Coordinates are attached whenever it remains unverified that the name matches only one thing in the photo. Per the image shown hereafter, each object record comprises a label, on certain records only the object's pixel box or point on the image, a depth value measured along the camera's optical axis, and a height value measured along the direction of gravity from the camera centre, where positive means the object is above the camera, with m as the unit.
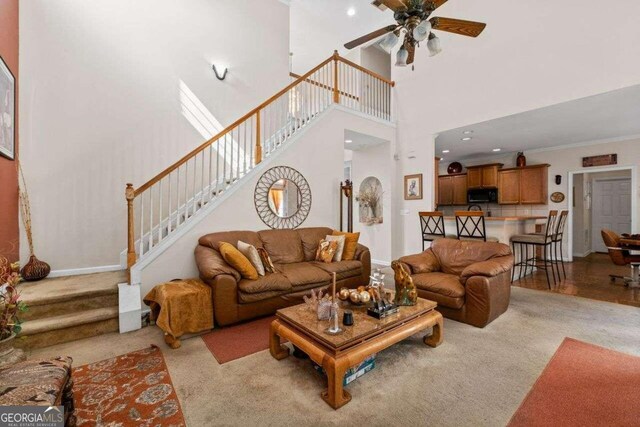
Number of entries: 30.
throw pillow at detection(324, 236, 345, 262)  4.11 -0.53
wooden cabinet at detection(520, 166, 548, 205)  6.66 +0.62
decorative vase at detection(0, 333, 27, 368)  1.65 -0.86
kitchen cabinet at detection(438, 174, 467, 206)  7.88 +0.64
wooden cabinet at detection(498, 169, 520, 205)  6.94 +0.62
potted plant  1.65 -0.59
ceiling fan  2.55 +1.86
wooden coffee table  1.73 -0.90
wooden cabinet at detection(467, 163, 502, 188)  7.22 +0.96
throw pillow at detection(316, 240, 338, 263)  4.02 -0.57
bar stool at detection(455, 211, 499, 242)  4.39 -0.25
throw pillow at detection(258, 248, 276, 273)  3.37 -0.61
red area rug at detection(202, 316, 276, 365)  2.40 -1.22
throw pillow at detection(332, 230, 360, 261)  4.22 -0.52
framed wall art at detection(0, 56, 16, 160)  2.77 +1.11
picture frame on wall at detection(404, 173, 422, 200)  5.78 +0.54
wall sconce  4.94 +2.54
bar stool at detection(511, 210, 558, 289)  4.45 -0.49
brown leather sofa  2.88 -0.74
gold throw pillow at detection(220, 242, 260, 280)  3.02 -0.54
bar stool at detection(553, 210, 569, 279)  4.71 -0.31
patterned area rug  1.62 -1.20
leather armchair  2.84 -0.78
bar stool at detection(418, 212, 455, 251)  4.86 -0.25
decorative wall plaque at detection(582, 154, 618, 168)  5.82 +1.08
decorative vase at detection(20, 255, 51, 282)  3.22 -0.65
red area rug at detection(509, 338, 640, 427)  1.63 -1.23
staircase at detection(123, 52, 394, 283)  3.52 +1.48
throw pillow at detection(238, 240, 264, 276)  3.25 -0.50
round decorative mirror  4.23 +0.25
